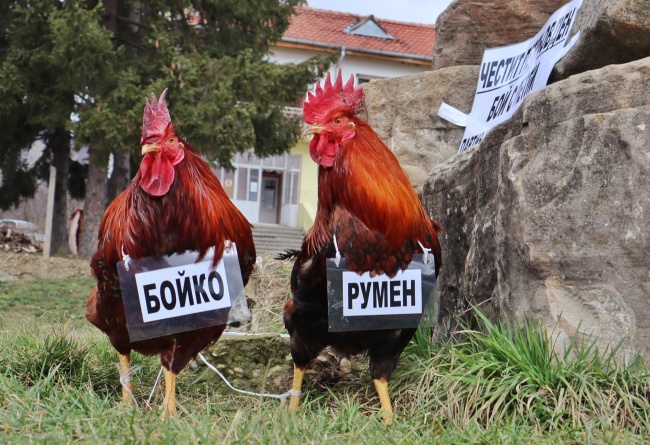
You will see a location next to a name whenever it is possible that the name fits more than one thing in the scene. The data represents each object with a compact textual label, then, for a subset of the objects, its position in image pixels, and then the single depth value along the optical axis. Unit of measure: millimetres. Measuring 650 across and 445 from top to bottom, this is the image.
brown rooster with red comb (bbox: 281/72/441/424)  3547
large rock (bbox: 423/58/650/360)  3490
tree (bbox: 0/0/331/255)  12539
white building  25219
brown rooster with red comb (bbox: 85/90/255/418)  3494
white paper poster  5195
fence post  12938
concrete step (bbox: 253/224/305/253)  21516
